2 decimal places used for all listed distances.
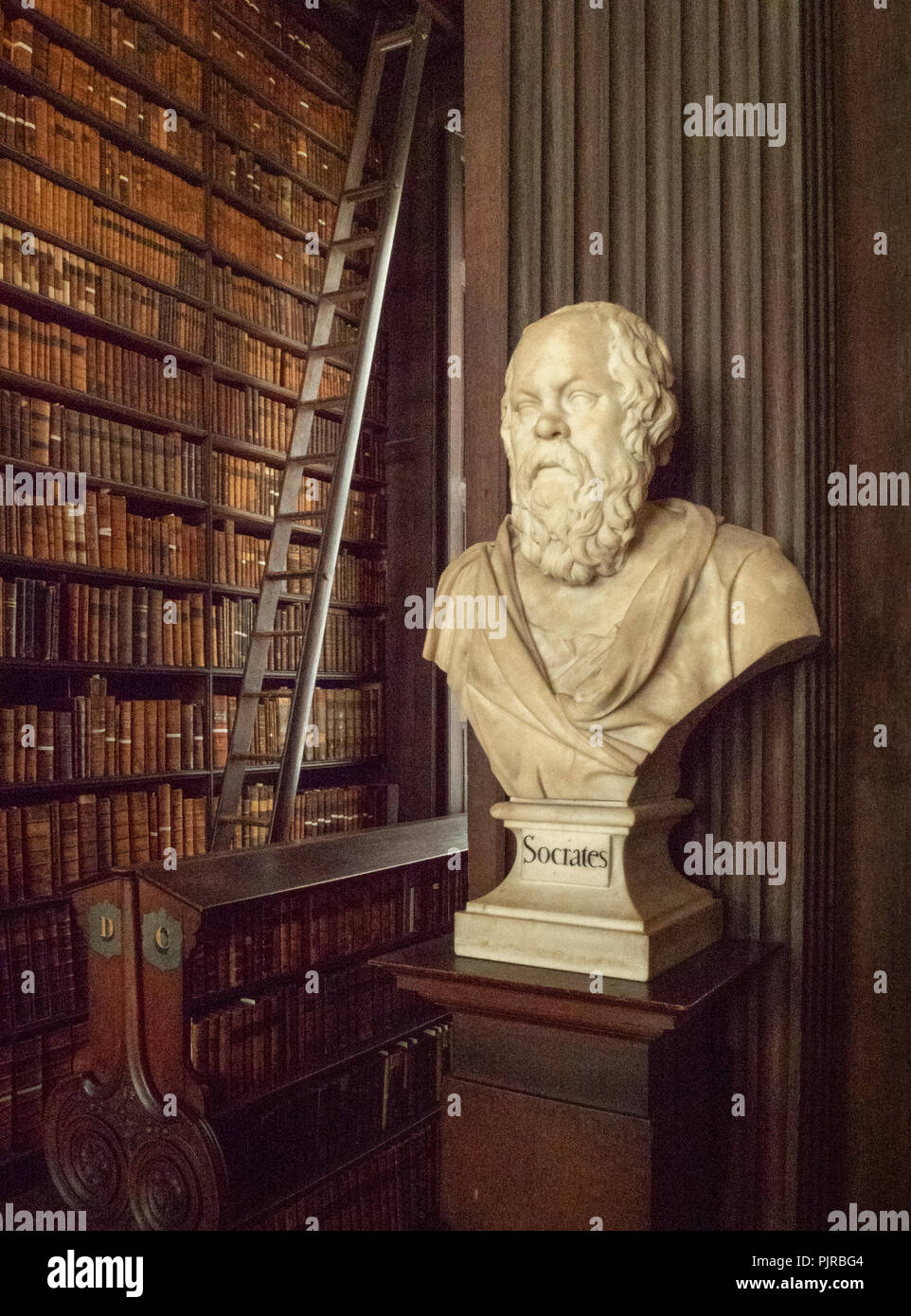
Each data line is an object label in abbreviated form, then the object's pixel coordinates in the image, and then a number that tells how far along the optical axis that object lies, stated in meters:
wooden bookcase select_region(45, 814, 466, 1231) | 2.30
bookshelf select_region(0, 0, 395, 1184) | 3.07
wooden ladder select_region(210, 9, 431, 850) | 3.64
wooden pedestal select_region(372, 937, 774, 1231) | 1.41
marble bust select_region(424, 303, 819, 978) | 1.48
